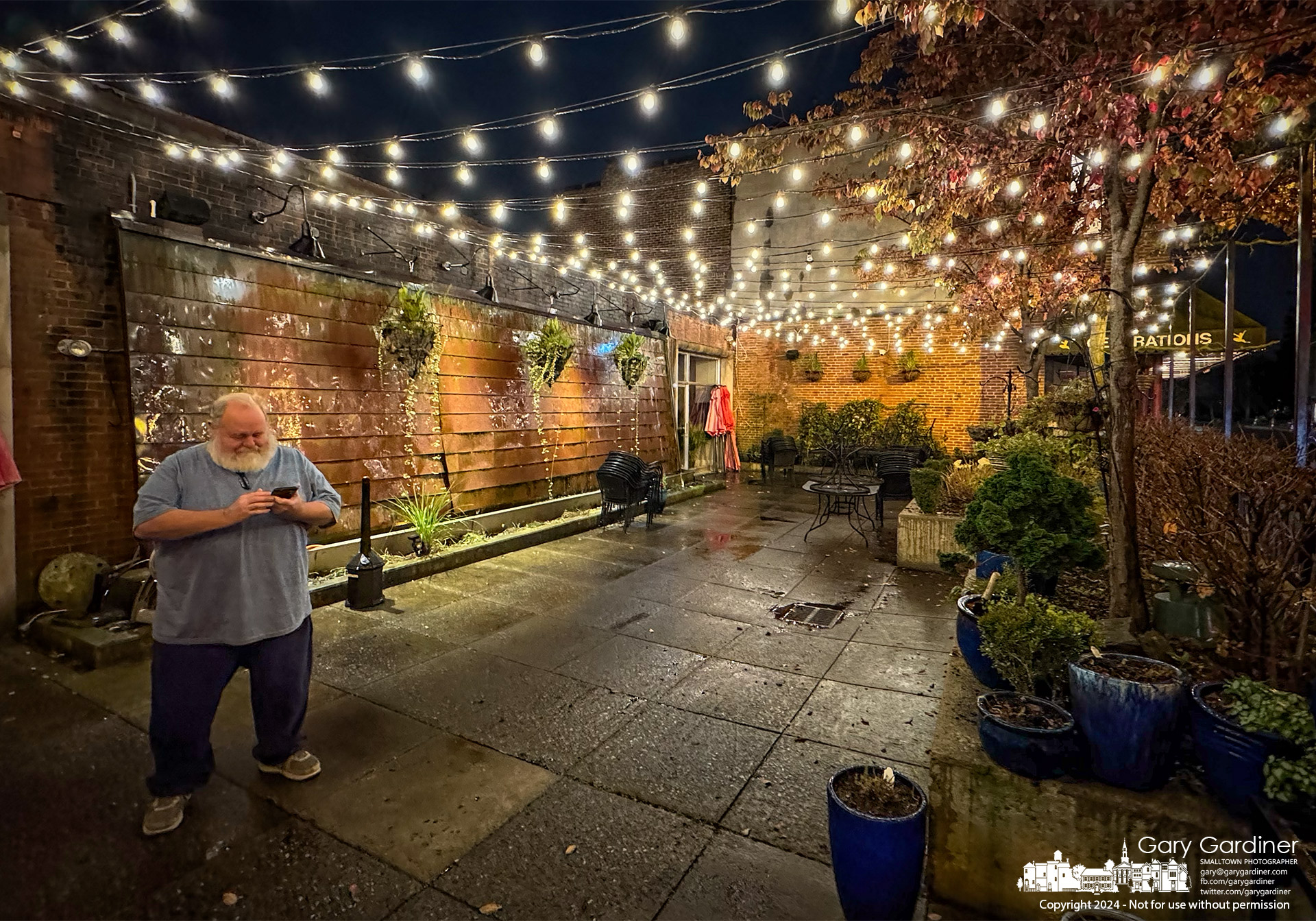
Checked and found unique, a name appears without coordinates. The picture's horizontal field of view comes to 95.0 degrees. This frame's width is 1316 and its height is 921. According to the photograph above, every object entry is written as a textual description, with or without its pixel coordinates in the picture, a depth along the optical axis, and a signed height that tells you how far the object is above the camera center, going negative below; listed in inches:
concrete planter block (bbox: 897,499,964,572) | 261.9 -54.9
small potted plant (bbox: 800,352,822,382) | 604.7 +49.5
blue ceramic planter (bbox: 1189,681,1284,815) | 75.2 -44.7
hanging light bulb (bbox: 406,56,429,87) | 186.7 +110.6
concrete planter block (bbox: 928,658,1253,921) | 78.0 -56.4
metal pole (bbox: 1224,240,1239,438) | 307.8 +53.3
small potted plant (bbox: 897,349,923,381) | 558.9 +44.9
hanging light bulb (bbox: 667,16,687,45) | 176.3 +115.4
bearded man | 101.0 -28.0
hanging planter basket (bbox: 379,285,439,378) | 261.1 +42.1
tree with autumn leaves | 142.2 +97.9
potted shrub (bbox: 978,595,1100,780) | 84.4 -43.7
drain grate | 201.8 -68.5
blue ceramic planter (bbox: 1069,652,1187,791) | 80.8 -43.5
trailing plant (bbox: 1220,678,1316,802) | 72.9 -40.3
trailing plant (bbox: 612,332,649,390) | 420.5 +43.4
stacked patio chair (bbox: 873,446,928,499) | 355.3 -33.9
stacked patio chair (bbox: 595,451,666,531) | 346.0 -38.8
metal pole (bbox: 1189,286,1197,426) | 402.3 +33.7
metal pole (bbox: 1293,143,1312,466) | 209.0 +33.4
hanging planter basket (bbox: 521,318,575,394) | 342.6 +40.4
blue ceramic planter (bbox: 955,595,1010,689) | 114.9 -46.7
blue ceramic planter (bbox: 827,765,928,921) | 74.9 -56.2
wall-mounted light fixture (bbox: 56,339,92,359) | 182.2 +25.9
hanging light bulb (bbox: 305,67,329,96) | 183.1 +106.5
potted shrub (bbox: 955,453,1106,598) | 128.3 -23.5
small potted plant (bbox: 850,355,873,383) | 581.9 +42.8
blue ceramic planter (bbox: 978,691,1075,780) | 83.4 -47.1
